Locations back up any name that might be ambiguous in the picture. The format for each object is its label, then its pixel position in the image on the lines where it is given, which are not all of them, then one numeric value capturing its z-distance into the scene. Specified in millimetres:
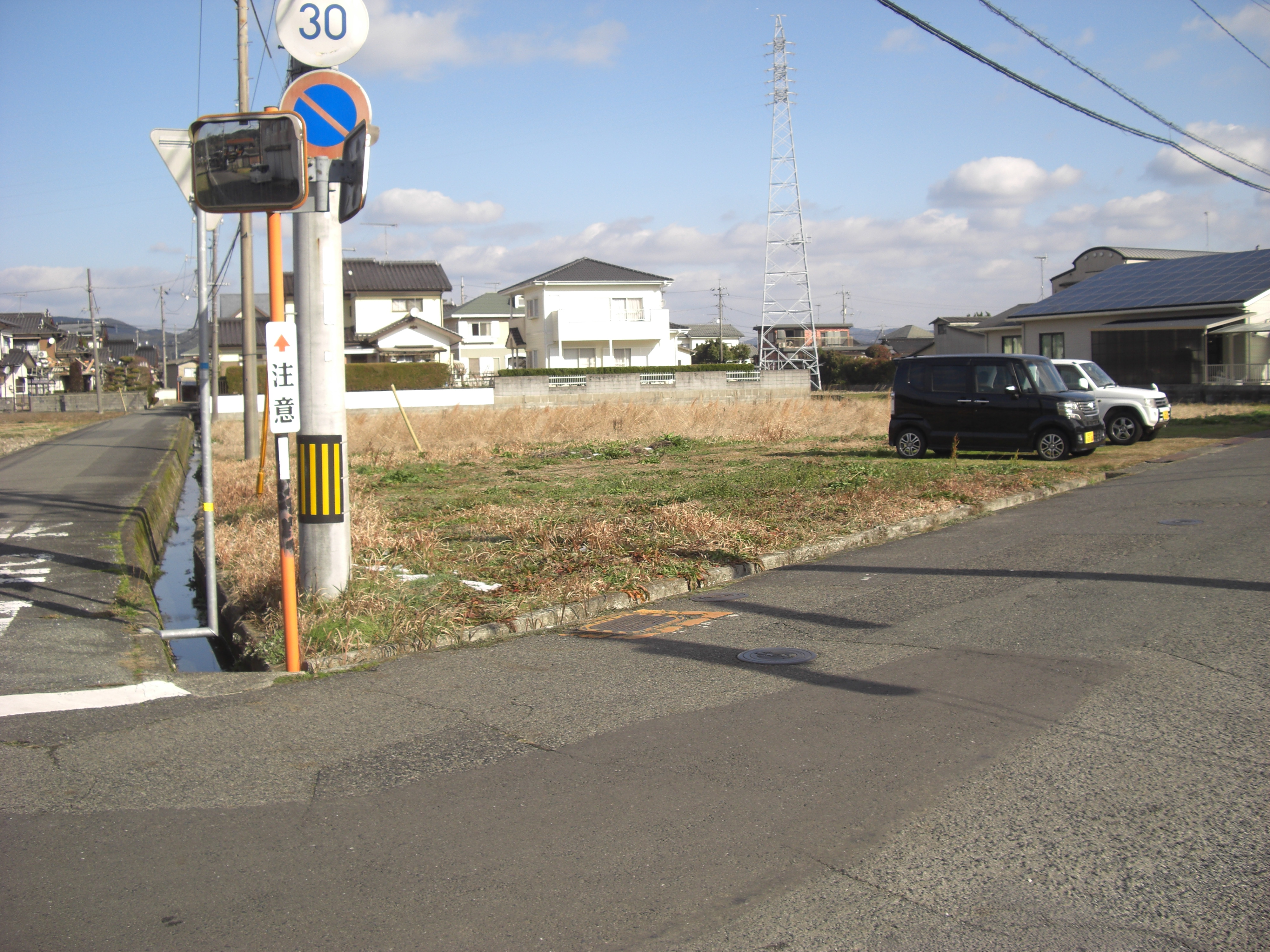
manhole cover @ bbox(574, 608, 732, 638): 5988
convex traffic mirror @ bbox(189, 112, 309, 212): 4844
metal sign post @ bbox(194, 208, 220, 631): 5953
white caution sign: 5043
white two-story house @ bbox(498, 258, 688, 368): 49719
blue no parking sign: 5520
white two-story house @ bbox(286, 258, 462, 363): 50406
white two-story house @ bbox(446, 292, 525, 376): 59938
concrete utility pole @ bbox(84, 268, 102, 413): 48844
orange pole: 5062
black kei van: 14742
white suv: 17031
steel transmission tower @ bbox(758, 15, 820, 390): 44531
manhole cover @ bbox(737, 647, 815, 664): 5215
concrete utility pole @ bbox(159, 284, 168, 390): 77312
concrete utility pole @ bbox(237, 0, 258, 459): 18984
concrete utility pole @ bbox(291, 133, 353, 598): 5797
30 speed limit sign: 5699
